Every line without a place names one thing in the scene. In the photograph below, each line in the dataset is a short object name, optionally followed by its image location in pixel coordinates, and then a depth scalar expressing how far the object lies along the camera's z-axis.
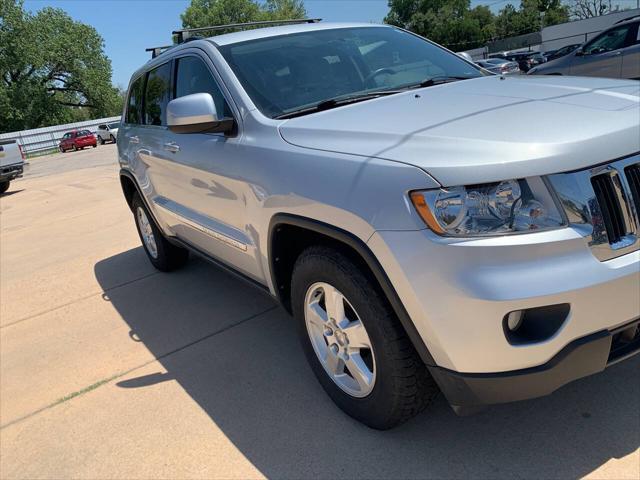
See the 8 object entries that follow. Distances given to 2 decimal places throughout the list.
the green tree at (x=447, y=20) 75.31
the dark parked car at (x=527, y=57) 28.83
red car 38.03
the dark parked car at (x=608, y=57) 10.35
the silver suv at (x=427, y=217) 1.79
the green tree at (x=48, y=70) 47.91
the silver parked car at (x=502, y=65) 23.97
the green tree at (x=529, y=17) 73.31
